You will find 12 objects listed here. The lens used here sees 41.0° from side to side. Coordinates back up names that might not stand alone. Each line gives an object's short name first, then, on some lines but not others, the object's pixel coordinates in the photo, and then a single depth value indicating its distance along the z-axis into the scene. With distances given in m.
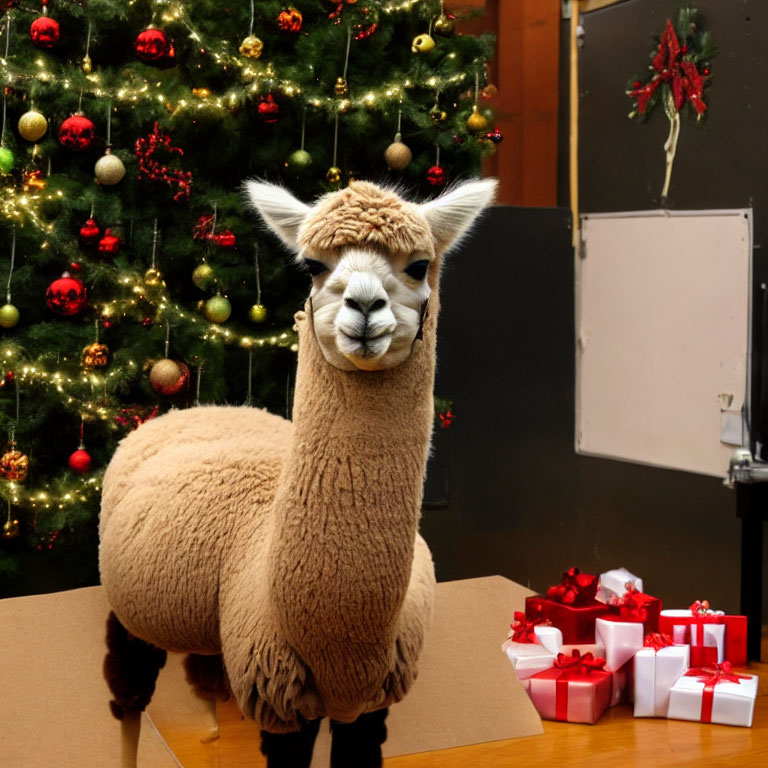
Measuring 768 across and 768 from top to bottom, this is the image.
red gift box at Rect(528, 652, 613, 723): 2.78
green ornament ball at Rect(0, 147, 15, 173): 2.83
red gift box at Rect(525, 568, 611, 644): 3.09
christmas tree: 2.93
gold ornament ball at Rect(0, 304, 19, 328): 2.90
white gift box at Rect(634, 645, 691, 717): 2.83
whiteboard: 3.43
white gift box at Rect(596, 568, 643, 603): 3.25
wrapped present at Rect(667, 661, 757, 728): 2.73
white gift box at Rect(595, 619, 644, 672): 2.97
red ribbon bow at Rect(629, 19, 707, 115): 3.45
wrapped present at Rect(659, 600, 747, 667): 3.04
